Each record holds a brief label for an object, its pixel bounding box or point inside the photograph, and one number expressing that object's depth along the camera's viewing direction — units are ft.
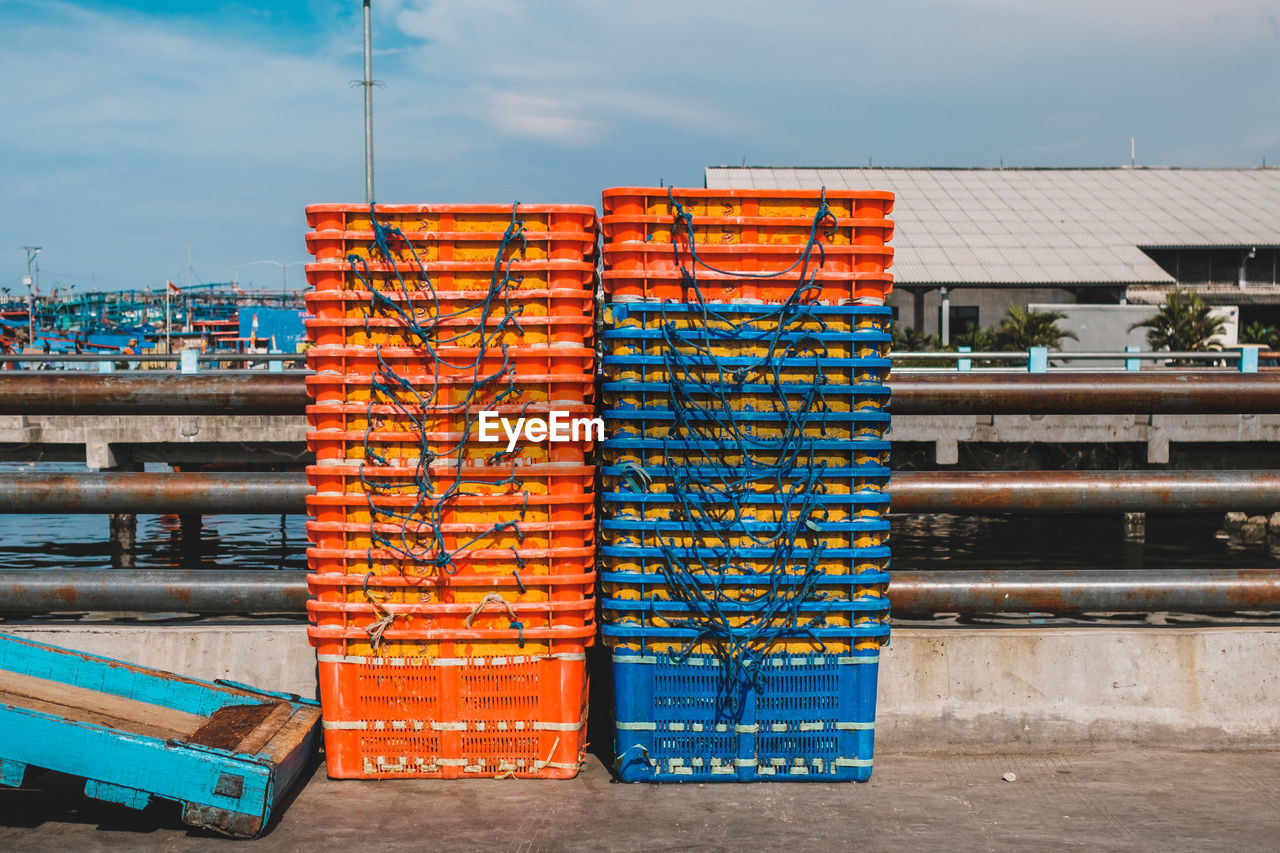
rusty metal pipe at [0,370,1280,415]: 15.84
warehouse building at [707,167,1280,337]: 128.26
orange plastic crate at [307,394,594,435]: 13.71
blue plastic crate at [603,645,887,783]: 13.91
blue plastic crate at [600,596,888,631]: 13.78
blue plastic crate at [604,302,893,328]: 13.64
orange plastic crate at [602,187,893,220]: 13.64
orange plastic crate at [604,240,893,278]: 13.69
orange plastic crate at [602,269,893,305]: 13.75
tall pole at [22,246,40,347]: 186.44
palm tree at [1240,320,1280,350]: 117.19
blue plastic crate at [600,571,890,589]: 13.74
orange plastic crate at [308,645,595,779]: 14.02
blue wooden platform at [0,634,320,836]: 11.84
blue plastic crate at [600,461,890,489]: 13.67
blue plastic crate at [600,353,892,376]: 13.60
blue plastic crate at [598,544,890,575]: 13.74
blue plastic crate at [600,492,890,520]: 13.66
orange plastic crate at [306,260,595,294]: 13.69
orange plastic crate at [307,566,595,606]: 13.85
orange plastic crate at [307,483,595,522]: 13.74
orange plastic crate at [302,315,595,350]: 13.71
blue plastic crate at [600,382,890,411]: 13.62
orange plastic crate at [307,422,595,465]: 13.75
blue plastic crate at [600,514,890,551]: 13.67
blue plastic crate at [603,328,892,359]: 13.65
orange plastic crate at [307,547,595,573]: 13.82
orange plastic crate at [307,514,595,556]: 13.73
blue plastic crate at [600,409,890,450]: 13.66
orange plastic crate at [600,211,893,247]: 13.67
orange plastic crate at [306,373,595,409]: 13.71
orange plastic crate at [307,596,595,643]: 13.88
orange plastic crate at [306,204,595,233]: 13.70
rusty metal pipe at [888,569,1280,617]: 15.12
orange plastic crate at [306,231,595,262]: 13.69
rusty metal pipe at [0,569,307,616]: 15.37
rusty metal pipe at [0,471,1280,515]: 15.55
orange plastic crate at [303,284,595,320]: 13.67
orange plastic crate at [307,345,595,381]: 13.66
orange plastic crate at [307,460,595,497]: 13.74
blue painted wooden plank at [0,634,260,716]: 14.17
